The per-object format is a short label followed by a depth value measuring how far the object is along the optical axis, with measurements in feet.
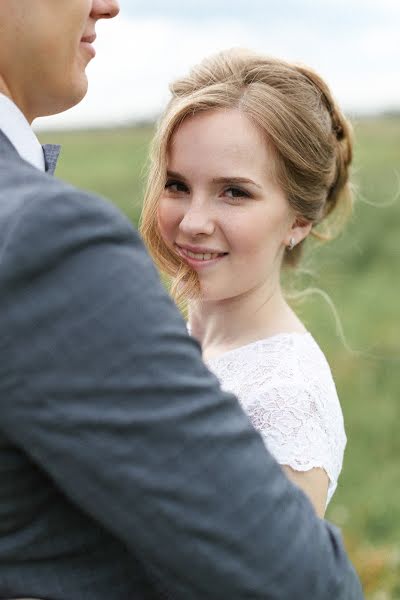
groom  2.74
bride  4.29
